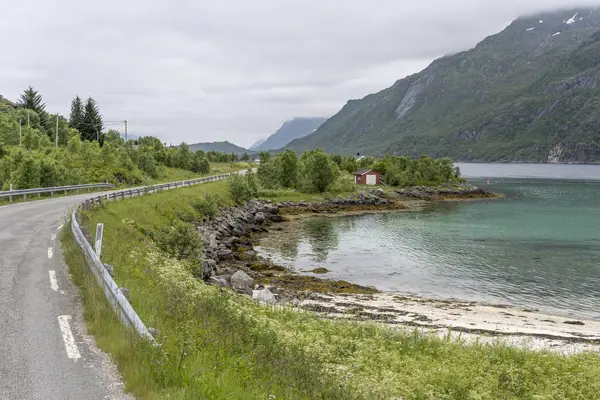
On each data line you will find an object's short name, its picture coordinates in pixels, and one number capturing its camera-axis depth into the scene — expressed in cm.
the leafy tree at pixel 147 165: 9506
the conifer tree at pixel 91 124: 10575
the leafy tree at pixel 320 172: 10281
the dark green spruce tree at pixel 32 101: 12194
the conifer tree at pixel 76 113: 11294
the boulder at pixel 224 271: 3434
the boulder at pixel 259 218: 6762
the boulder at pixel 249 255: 4344
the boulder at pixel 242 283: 2899
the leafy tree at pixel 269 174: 10614
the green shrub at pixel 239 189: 7738
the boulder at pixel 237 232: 5473
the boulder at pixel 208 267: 3016
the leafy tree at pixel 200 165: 12671
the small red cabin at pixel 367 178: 12988
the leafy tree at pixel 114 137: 13150
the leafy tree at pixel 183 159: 12519
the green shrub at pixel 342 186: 10571
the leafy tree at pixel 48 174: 5216
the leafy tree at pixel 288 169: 10775
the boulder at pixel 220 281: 2822
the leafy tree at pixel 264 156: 11999
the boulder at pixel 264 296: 2666
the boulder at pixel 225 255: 4077
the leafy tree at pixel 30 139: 8100
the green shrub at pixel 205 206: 5547
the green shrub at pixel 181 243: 2983
